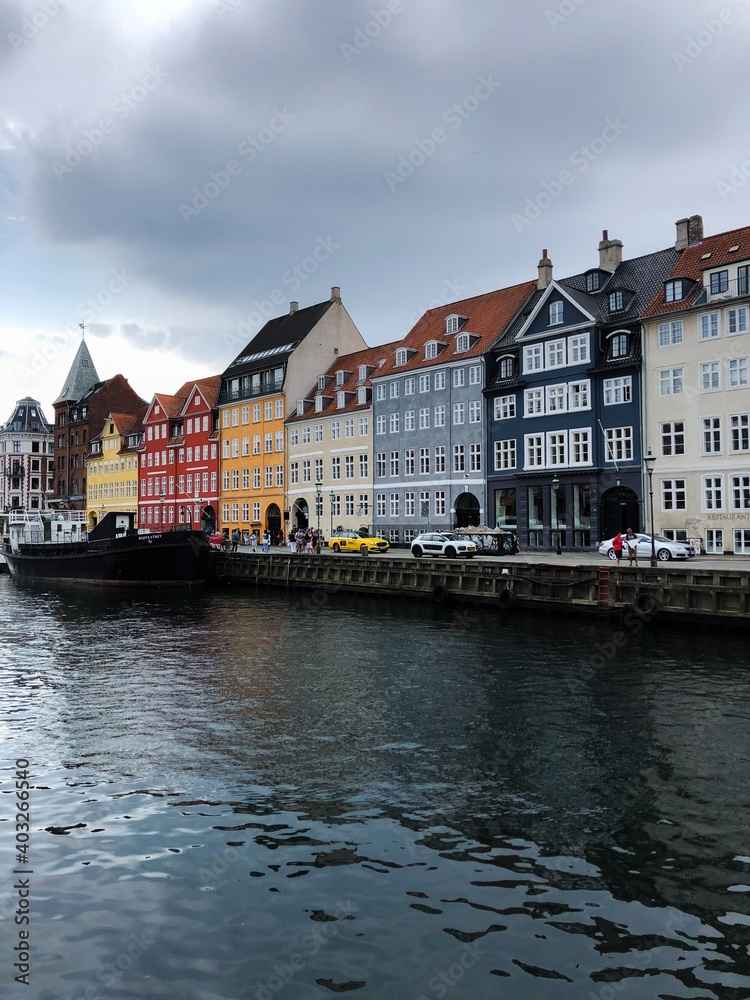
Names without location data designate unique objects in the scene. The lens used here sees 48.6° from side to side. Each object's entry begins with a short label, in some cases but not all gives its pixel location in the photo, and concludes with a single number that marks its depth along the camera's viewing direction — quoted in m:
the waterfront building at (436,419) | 56.00
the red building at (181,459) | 84.73
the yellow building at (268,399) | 74.50
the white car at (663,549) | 37.69
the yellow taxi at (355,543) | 52.41
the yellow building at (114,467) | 98.06
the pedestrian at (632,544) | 34.22
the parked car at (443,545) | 44.03
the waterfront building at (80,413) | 108.81
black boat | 50.38
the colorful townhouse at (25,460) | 120.44
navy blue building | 46.81
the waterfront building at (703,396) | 41.88
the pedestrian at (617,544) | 34.88
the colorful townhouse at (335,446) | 65.38
